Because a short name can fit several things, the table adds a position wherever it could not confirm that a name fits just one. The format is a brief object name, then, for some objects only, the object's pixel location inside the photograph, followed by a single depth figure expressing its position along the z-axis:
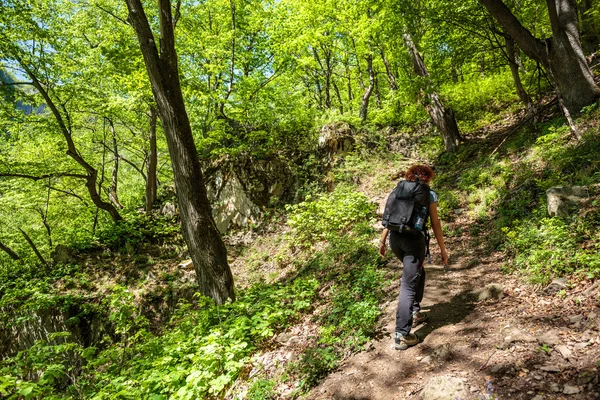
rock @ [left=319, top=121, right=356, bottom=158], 13.51
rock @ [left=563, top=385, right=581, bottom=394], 2.13
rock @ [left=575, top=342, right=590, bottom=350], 2.51
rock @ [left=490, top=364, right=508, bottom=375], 2.58
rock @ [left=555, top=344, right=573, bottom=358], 2.49
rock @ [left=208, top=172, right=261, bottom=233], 12.52
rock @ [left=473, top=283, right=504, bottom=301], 3.96
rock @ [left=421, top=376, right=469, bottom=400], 2.42
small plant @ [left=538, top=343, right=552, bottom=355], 2.61
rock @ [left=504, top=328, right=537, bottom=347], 2.83
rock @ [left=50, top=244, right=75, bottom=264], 10.40
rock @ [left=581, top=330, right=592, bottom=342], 2.58
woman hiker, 3.38
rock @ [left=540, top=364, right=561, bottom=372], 2.39
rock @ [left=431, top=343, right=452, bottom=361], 3.07
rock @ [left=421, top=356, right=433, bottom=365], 3.11
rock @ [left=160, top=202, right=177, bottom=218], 13.22
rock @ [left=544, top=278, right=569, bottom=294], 3.47
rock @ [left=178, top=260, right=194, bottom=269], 10.80
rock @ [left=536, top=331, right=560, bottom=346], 2.70
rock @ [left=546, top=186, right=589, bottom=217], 4.58
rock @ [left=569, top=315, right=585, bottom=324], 2.86
